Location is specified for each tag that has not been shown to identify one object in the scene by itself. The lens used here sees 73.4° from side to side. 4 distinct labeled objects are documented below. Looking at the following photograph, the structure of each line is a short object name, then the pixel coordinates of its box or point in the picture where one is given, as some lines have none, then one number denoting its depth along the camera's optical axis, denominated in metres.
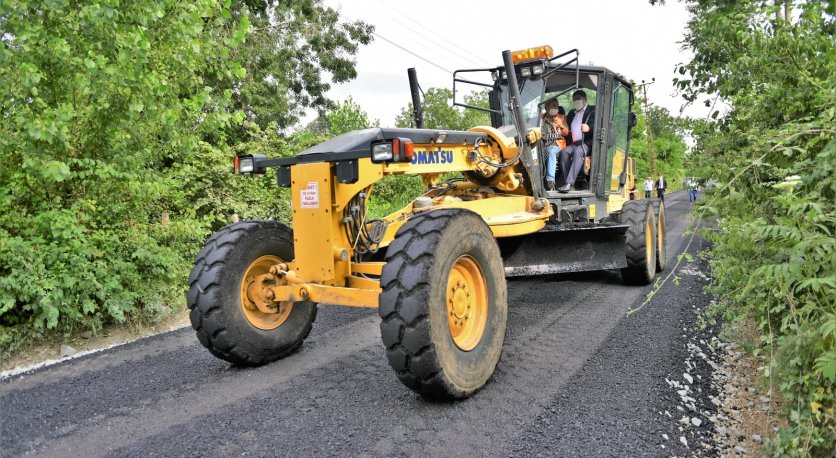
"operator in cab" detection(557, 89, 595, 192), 7.03
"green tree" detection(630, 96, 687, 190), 37.75
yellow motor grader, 3.19
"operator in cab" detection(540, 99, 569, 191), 6.53
